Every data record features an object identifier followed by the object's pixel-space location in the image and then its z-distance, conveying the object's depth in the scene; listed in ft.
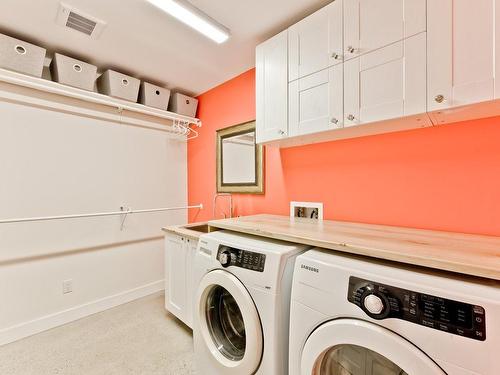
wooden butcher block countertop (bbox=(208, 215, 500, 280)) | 2.69
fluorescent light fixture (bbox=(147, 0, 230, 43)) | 4.84
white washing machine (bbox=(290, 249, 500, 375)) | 2.20
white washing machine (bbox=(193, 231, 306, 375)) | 3.80
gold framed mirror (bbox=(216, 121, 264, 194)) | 7.89
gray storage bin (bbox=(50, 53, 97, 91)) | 6.77
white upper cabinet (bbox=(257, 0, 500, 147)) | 3.36
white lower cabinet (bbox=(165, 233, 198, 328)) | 6.61
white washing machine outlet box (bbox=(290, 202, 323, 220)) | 6.37
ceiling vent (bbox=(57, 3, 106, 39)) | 5.32
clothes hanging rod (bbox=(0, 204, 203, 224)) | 6.11
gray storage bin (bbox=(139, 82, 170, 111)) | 8.57
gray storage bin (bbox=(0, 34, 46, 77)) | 5.87
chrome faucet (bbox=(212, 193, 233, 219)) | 8.83
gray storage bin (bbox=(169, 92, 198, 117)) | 9.50
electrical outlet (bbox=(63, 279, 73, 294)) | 7.42
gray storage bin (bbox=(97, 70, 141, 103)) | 7.68
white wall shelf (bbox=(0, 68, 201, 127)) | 6.10
